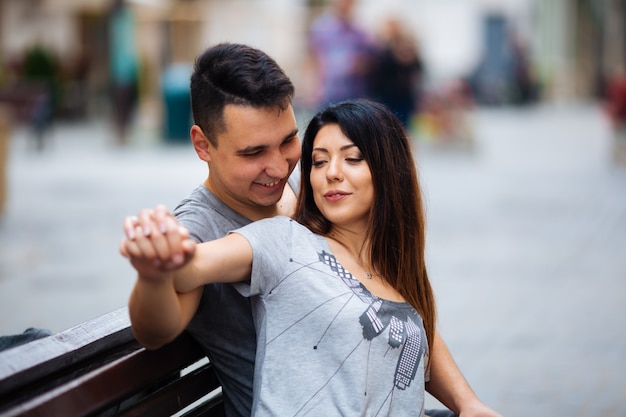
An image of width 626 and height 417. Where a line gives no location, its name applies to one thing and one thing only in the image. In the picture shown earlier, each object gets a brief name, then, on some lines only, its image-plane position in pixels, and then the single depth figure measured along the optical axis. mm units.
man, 4124
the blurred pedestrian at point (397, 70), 24641
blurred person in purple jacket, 22476
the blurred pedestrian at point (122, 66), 33044
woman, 3616
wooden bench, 3217
